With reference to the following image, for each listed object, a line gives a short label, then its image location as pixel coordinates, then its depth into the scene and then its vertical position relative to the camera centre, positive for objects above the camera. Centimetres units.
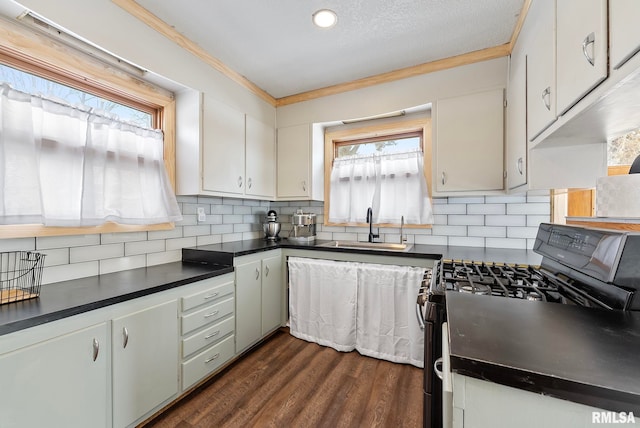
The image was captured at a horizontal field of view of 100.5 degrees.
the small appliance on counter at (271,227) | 293 -17
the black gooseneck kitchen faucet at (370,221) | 271 -9
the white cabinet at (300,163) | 286 +54
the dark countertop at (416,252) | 186 -32
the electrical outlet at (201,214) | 241 -2
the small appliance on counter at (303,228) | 286 -18
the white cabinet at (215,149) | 213 +55
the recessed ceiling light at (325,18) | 173 +130
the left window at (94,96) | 138 +74
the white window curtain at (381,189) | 258 +24
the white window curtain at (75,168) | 133 +26
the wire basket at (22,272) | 130 -31
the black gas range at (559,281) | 83 -29
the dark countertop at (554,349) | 46 -29
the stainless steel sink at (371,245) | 259 -33
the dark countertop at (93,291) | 107 -41
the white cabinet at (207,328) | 168 -80
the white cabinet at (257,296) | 214 -74
